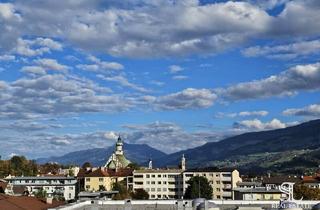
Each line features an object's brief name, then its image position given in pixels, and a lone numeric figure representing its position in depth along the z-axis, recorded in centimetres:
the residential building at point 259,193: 12888
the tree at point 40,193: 13932
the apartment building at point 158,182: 18000
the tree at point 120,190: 12788
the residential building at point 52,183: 17450
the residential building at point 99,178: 17975
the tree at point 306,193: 12069
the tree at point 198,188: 14455
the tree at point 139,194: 14451
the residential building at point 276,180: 16720
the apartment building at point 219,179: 16760
